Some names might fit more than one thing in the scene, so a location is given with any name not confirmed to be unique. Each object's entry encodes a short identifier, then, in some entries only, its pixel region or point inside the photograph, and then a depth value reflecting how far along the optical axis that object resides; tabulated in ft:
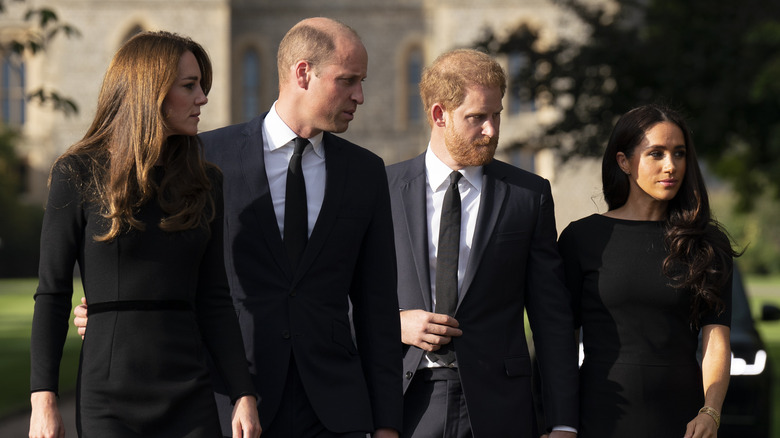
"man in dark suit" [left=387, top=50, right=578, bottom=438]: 27.20
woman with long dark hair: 27.04
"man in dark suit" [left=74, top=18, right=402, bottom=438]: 24.07
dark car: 51.80
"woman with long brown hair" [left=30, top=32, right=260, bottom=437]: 20.90
